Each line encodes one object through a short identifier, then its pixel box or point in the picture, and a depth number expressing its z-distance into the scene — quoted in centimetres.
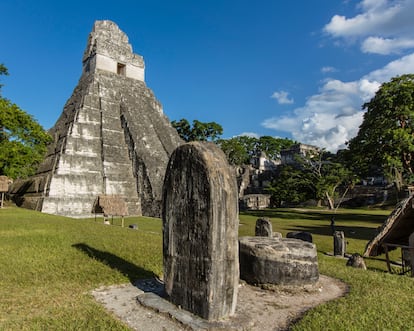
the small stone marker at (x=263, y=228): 874
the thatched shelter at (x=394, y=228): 629
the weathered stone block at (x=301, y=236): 947
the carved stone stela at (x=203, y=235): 369
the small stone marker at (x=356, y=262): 718
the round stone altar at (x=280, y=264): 502
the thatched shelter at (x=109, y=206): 1487
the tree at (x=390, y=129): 1736
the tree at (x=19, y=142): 1980
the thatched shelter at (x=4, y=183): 1947
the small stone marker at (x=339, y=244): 903
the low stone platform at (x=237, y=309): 354
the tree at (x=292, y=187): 3141
